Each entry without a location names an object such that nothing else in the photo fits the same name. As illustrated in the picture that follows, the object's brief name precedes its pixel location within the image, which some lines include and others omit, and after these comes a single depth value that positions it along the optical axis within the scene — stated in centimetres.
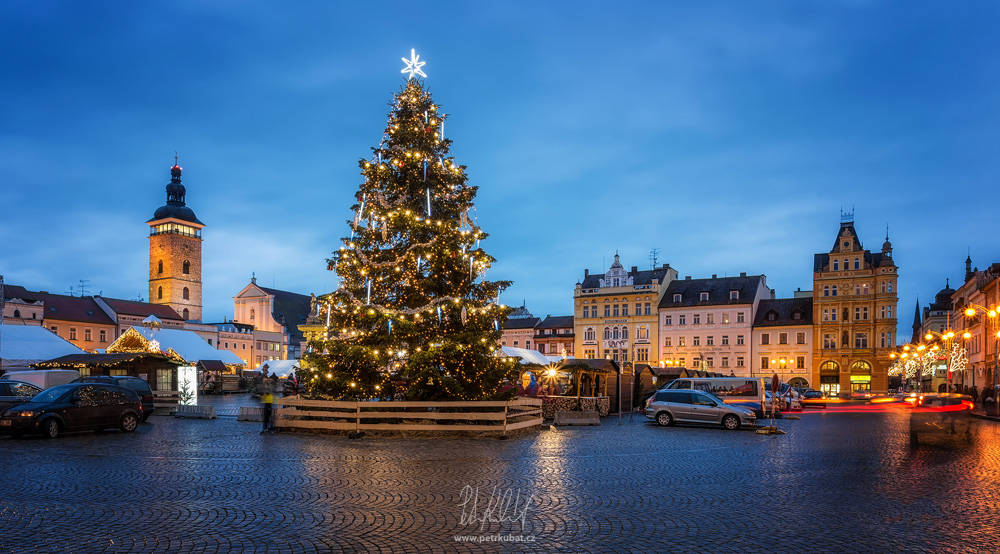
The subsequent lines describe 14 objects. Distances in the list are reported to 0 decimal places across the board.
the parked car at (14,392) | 2284
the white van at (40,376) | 3012
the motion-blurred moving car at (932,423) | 1886
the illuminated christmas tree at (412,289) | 2141
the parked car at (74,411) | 1955
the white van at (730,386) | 3441
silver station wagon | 2589
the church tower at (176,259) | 12788
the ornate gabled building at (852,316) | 7275
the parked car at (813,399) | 4844
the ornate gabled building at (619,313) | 8400
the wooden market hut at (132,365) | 3766
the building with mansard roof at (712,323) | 7975
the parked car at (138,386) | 2883
